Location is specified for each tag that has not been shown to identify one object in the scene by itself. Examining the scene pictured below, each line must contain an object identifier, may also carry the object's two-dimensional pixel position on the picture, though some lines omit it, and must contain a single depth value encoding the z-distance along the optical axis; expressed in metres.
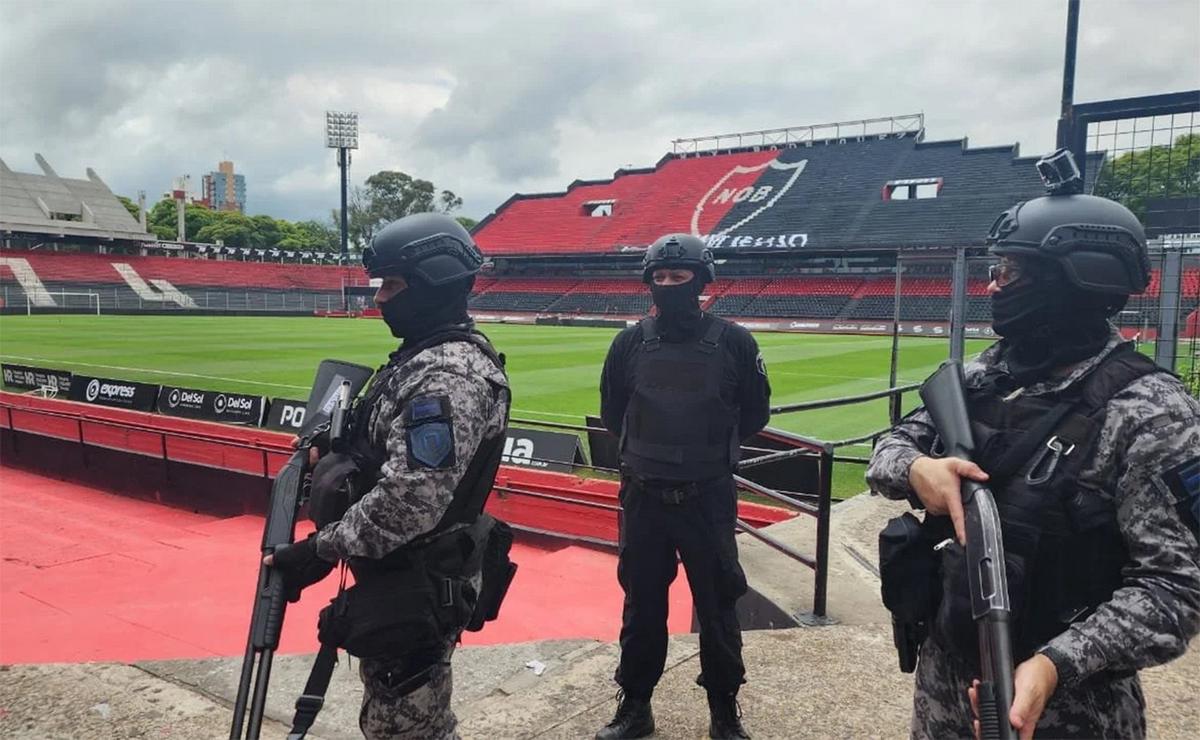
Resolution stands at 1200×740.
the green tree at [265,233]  78.38
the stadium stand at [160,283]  40.31
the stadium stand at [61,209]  48.69
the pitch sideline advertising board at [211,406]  11.12
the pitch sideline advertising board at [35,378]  13.59
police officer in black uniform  2.81
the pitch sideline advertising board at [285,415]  10.62
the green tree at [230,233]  75.19
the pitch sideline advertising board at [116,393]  12.15
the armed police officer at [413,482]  1.99
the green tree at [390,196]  76.94
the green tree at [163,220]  76.25
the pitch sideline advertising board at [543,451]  8.14
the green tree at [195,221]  77.31
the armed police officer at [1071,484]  1.35
